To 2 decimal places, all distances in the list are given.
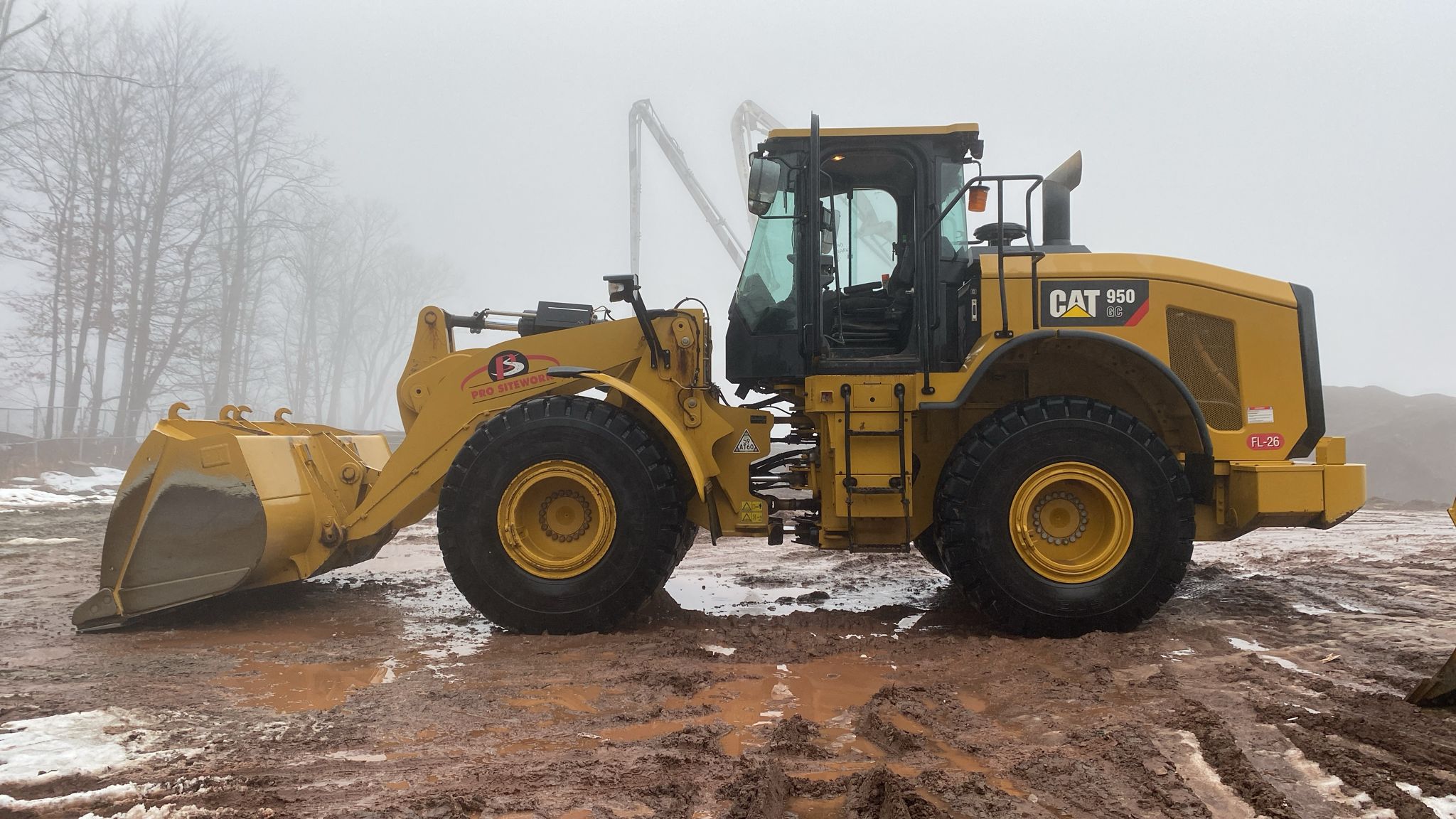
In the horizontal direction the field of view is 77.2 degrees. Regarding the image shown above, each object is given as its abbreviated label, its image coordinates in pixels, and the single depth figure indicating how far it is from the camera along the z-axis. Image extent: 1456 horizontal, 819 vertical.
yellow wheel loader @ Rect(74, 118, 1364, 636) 4.57
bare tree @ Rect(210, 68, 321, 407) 29.05
